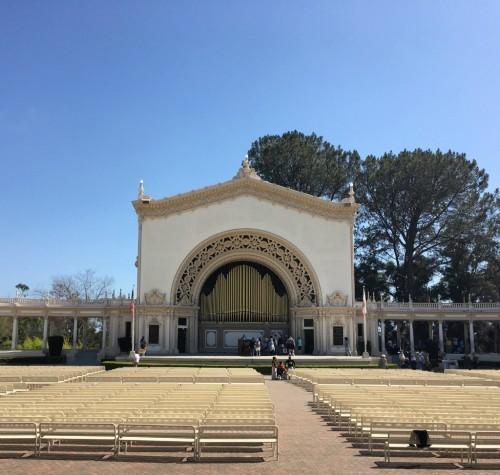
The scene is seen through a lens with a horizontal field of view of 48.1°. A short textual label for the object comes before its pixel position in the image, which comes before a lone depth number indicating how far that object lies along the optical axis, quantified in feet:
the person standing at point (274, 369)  95.40
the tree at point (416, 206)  178.70
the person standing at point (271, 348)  134.31
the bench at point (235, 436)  31.76
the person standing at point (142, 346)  129.59
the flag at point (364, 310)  129.68
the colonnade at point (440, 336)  143.43
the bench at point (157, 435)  31.96
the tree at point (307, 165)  196.54
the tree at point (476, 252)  173.88
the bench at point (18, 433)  32.49
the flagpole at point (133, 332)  129.08
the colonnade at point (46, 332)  143.74
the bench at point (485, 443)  30.71
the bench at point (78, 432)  31.91
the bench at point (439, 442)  31.12
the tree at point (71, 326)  233.35
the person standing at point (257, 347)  130.31
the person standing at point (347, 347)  136.05
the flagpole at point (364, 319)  128.77
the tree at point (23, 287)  352.83
